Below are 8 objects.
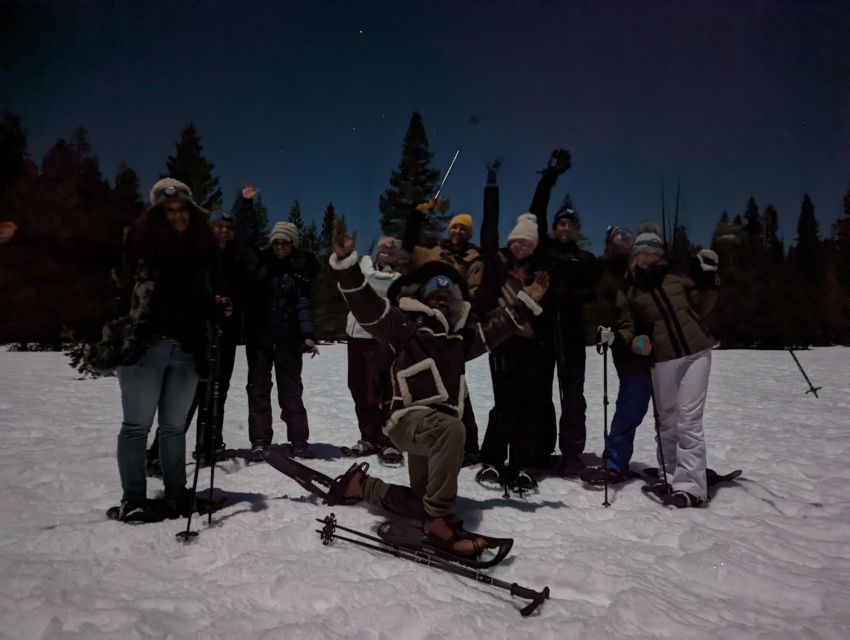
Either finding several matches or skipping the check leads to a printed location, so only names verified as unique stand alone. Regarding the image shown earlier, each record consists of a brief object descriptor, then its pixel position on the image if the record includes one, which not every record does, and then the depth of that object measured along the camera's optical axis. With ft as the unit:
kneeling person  10.33
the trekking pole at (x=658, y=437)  14.62
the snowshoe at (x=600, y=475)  15.02
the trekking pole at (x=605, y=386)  14.49
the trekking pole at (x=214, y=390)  11.13
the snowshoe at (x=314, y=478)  12.53
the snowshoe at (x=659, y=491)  13.76
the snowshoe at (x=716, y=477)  15.01
